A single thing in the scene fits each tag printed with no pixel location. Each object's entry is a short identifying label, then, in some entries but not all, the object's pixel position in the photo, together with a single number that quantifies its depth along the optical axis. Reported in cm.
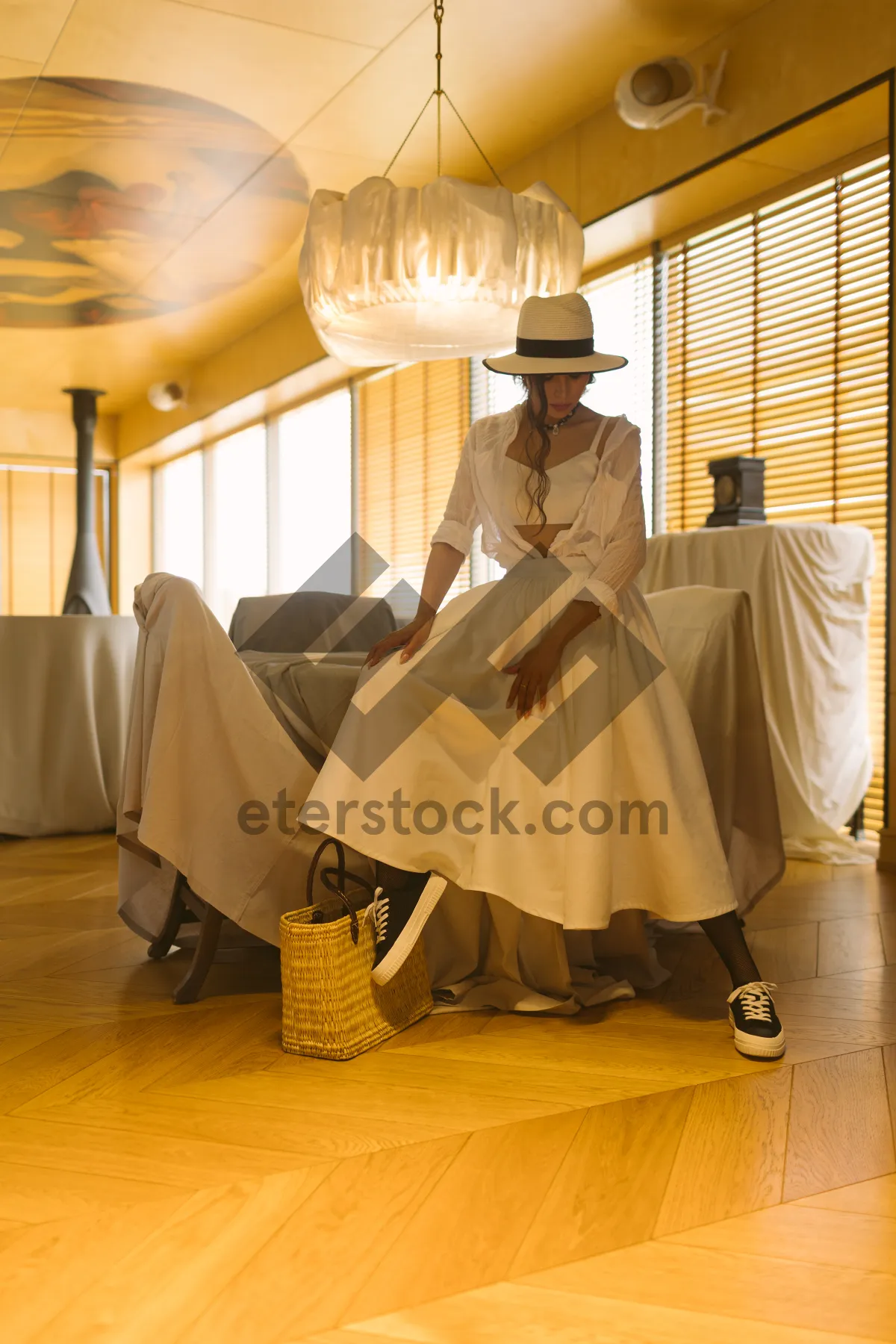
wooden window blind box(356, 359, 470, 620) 573
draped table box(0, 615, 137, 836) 404
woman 190
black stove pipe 652
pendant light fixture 270
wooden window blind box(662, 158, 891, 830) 365
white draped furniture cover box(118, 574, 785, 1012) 203
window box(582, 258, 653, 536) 455
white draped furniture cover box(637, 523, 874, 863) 341
